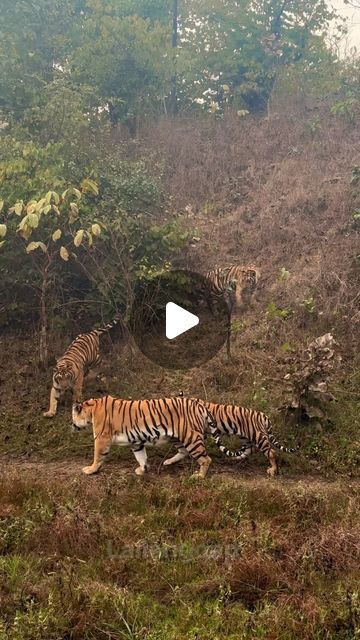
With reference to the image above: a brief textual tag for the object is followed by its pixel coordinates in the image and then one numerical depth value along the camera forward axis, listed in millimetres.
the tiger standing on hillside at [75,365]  8766
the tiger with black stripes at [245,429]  7250
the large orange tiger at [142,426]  7094
